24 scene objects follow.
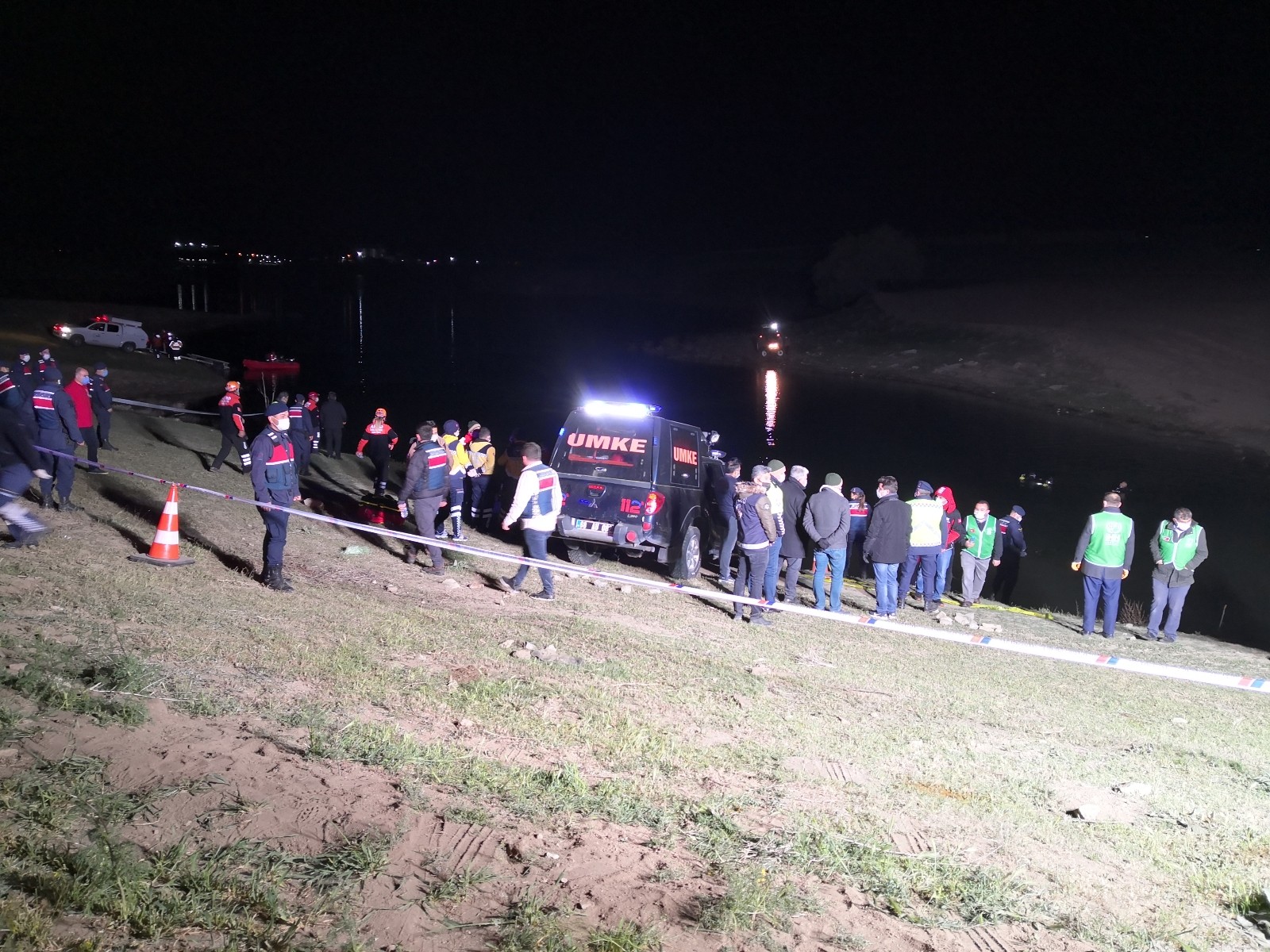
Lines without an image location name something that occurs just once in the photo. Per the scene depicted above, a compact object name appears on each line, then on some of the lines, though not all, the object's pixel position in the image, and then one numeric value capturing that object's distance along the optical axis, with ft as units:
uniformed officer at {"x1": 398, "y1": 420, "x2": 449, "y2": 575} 35.55
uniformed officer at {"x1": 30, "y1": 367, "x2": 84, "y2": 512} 35.76
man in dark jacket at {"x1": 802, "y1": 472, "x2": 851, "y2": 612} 36.91
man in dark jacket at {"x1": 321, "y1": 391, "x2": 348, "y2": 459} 64.13
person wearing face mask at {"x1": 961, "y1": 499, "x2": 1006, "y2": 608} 47.42
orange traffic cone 30.55
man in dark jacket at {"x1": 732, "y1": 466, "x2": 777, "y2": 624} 33.73
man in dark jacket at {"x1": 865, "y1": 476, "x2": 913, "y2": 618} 37.50
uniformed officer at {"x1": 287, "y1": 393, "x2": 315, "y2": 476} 52.24
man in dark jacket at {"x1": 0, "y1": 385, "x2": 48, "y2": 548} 28.63
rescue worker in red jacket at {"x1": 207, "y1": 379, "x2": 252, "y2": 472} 52.90
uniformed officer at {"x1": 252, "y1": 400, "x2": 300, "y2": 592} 29.60
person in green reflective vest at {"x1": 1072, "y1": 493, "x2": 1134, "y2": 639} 39.63
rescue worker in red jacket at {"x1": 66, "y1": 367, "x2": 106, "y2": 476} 46.57
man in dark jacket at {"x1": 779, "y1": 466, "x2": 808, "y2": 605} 37.83
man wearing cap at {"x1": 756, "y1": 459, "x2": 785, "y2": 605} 34.42
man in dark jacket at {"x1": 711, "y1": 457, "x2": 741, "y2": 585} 40.70
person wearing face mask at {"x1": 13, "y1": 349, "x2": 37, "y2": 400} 39.34
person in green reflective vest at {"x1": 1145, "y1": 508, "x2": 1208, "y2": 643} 39.52
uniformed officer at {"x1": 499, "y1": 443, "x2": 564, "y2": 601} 33.47
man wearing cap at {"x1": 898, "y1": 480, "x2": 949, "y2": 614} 41.91
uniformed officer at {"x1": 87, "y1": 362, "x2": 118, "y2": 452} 52.42
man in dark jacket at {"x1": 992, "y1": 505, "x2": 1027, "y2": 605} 49.98
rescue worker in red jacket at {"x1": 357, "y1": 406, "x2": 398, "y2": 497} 54.54
